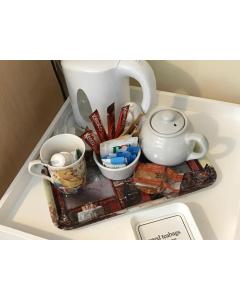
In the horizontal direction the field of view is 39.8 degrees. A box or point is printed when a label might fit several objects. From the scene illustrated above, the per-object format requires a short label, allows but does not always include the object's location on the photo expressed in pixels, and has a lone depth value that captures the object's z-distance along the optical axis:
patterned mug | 0.58
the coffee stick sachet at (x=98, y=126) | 0.61
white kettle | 0.61
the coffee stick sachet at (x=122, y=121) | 0.62
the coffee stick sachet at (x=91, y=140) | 0.61
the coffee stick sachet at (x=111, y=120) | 0.62
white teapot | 0.59
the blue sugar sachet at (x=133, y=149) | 0.62
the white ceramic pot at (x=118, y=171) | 0.60
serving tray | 0.59
